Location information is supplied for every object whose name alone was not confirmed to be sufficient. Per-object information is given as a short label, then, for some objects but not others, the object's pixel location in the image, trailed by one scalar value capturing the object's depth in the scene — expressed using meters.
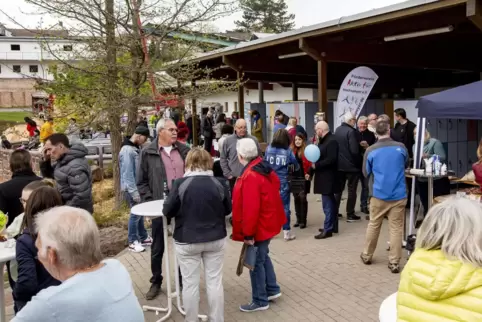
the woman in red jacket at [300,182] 7.25
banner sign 9.61
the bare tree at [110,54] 8.16
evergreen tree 57.25
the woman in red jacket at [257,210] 4.33
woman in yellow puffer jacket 1.98
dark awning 5.33
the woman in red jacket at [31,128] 16.23
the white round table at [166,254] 4.28
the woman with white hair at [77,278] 1.83
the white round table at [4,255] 3.43
